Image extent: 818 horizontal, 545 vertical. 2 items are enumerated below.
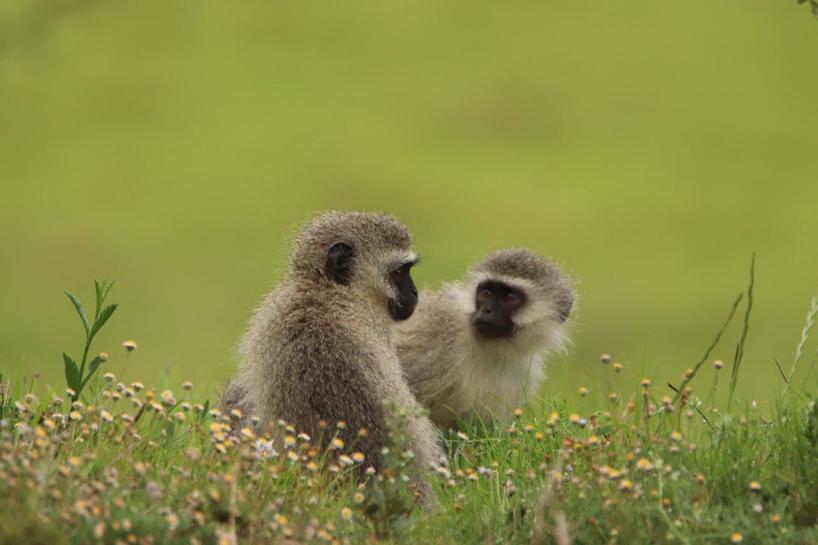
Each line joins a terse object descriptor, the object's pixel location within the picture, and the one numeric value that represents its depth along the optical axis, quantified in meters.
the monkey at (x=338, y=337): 12.66
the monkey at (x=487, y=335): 16.86
